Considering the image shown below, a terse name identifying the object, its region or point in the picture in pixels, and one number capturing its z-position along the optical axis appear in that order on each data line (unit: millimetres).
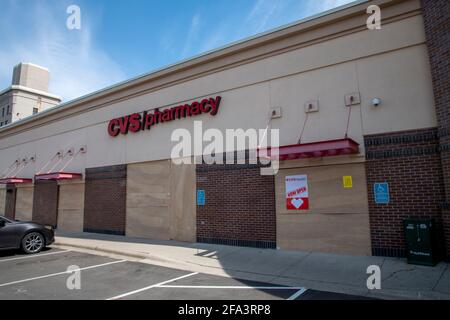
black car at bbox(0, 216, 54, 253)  10370
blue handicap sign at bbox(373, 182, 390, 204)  8836
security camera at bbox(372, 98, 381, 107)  9133
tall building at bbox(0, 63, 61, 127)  47469
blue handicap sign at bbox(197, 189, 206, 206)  12216
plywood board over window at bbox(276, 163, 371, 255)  9164
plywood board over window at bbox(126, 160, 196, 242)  12672
